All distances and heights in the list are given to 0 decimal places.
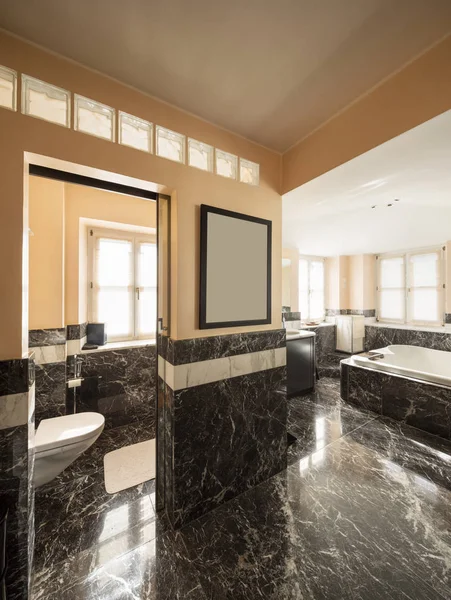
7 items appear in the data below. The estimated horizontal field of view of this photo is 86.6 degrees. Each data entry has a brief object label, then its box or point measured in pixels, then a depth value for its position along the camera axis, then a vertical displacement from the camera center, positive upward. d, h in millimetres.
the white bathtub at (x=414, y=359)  3087 -857
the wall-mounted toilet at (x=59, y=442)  1473 -935
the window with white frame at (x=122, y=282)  2748 +195
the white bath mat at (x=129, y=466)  1773 -1360
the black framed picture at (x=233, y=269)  1492 +202
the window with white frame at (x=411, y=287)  4148 +219
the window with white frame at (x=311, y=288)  4941 +228
